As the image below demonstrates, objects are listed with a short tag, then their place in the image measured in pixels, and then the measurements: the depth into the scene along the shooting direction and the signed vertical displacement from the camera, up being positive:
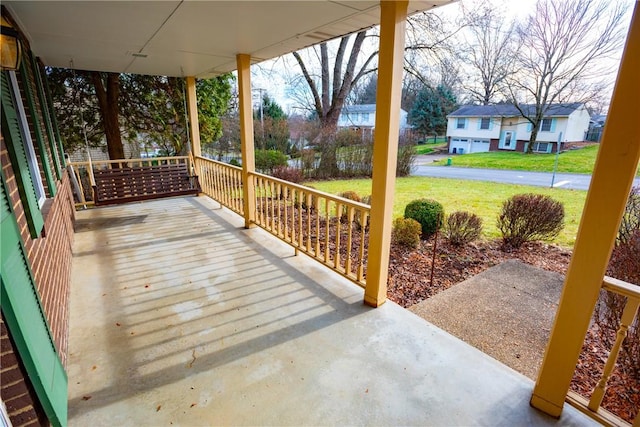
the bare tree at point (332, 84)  11.44 +1.43
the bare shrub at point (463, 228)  4.85 -1.53
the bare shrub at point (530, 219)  4.61 -1.34
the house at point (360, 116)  13.82 +0.43
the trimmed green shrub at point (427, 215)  5.19 -1.43
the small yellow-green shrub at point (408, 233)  4.78 -1.59
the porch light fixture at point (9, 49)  1.65 +0.37
